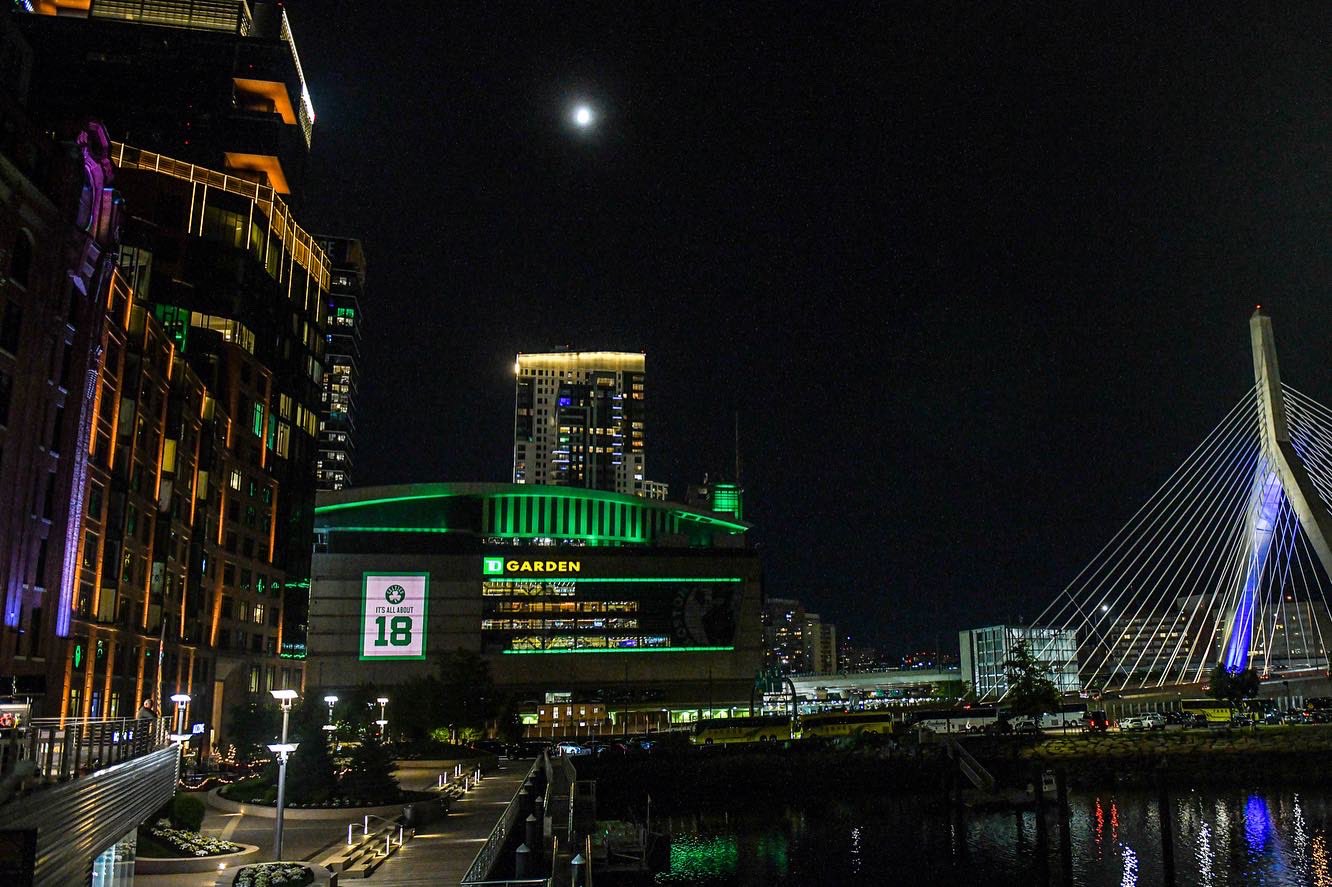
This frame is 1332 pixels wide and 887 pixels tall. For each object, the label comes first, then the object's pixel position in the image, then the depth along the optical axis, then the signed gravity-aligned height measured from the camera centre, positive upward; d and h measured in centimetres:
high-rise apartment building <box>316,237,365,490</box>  18038 +4851
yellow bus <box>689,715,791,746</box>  9194 -793
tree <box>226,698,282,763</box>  6050 -558
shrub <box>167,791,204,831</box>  3053 -517
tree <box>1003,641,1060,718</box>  10138 -484
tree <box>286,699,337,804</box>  3919 -488
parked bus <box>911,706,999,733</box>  10244 -778
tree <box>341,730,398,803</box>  4100 -540
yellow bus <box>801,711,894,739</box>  9650 -766
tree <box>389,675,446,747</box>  8294 -603
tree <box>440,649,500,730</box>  8275 -449
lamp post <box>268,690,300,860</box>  2558 -298
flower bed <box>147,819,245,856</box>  2794 -555
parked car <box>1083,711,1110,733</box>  9849 -754
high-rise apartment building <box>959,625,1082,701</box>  17512 -186
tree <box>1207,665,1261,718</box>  11094 -443
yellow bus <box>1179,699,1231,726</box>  10812 -718
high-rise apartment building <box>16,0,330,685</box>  8475 +3926
